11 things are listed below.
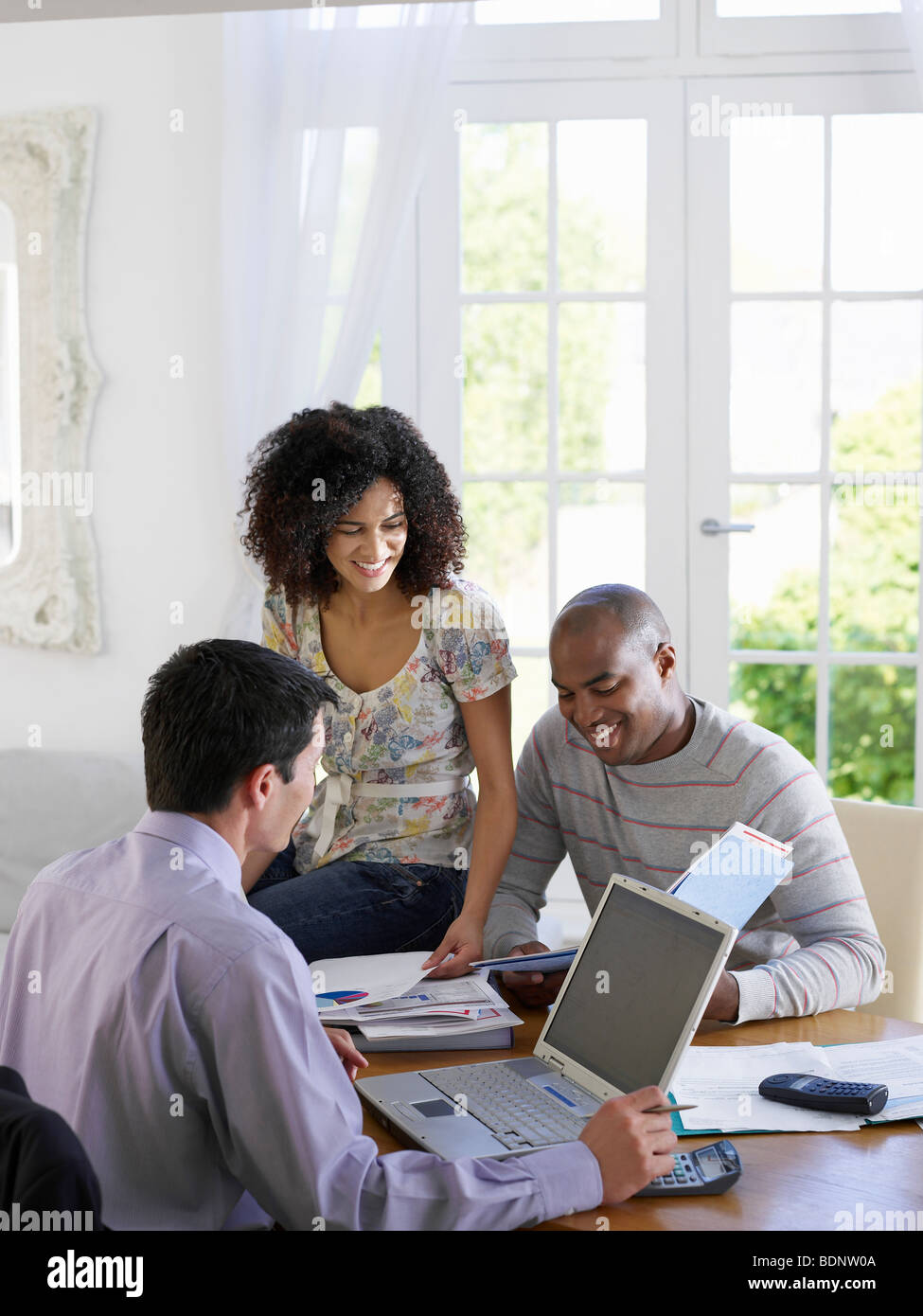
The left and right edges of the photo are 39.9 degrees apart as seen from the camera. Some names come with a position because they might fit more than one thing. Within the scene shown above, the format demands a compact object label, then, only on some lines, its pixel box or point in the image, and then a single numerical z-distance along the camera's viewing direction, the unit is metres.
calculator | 1.15
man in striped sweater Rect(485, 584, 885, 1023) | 1.69
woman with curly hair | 2.10
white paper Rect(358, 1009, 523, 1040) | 1.49
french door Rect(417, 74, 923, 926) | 3.14
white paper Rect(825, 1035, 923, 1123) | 1.32
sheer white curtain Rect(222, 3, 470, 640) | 3.11
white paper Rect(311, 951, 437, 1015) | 1.59
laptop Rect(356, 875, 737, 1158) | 1.24
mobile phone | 1.29
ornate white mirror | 3.34
